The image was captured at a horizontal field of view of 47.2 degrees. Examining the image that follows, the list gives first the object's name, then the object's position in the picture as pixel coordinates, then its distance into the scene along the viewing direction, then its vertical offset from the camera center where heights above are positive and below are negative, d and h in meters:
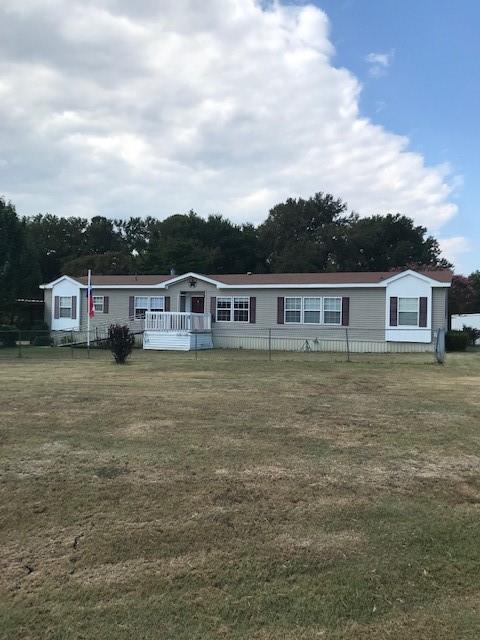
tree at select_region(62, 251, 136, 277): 48.22 +4.77
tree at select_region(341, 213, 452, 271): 46.59 +6.52
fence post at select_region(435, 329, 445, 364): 16.91 -0.84
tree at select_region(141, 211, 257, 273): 44.41 +6.31
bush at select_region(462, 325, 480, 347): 28.67 -0.65
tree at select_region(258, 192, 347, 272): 45.88 +7.69
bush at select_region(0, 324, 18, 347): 24.57 -0.92
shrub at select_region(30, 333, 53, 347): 25.87 -1.09
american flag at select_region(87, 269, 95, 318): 23.47 +0.58
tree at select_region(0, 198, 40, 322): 27.59 +3.09
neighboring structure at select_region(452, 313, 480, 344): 33.00 +0.05
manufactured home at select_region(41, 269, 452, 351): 21.92 +0.49
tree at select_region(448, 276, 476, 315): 38.16 +1.78
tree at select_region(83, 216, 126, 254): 58.84 +8.66
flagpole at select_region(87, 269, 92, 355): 23.47 +1.29
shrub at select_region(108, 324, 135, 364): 15.96 -0.71
